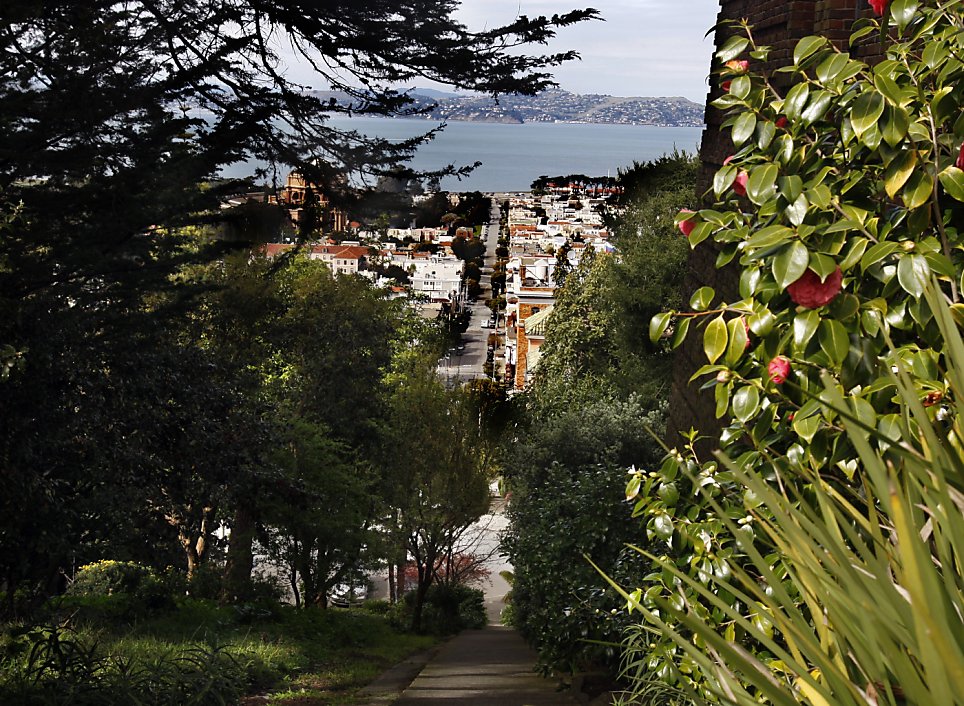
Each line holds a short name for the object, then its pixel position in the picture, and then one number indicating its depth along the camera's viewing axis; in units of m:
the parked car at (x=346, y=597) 18.88
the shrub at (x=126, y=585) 11.68
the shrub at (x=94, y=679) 4.87
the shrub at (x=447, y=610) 21.53
